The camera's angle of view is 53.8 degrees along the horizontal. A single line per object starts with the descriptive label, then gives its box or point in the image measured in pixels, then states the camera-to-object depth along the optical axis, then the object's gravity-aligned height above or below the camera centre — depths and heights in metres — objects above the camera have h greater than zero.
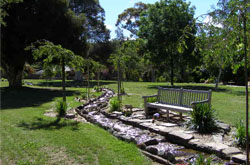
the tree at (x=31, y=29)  17.86 +3.76
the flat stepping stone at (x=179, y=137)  5.32 -1.30
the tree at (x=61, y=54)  8.77 +0.88
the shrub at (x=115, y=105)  9.23 -1.03
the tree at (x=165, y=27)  21.28 +4.53
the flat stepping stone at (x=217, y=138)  5.20 -1.32
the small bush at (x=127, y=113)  8.29 -1.18
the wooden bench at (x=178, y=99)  7.06 -0.66
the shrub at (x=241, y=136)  4.79 -1.16
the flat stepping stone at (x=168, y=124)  6.68 -1.28
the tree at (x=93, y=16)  34.28 +9.13
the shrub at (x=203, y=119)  5.95 -1.01
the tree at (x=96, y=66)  16.30 +0.87
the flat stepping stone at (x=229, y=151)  4.36 -1.33
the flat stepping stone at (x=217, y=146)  4.61 -1.31
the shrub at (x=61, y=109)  8.91 -1.11
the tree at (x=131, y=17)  40.00 +10.29
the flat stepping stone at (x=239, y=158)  3.99 -1.33
